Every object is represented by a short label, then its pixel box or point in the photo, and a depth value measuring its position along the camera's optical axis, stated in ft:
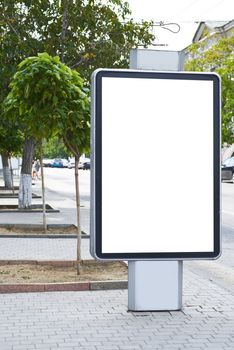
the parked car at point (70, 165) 295.81
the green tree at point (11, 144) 96.59
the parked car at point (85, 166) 260.66
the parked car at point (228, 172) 146.10
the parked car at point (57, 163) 322.34
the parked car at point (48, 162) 333.68
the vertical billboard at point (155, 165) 20.54
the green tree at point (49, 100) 27.71
